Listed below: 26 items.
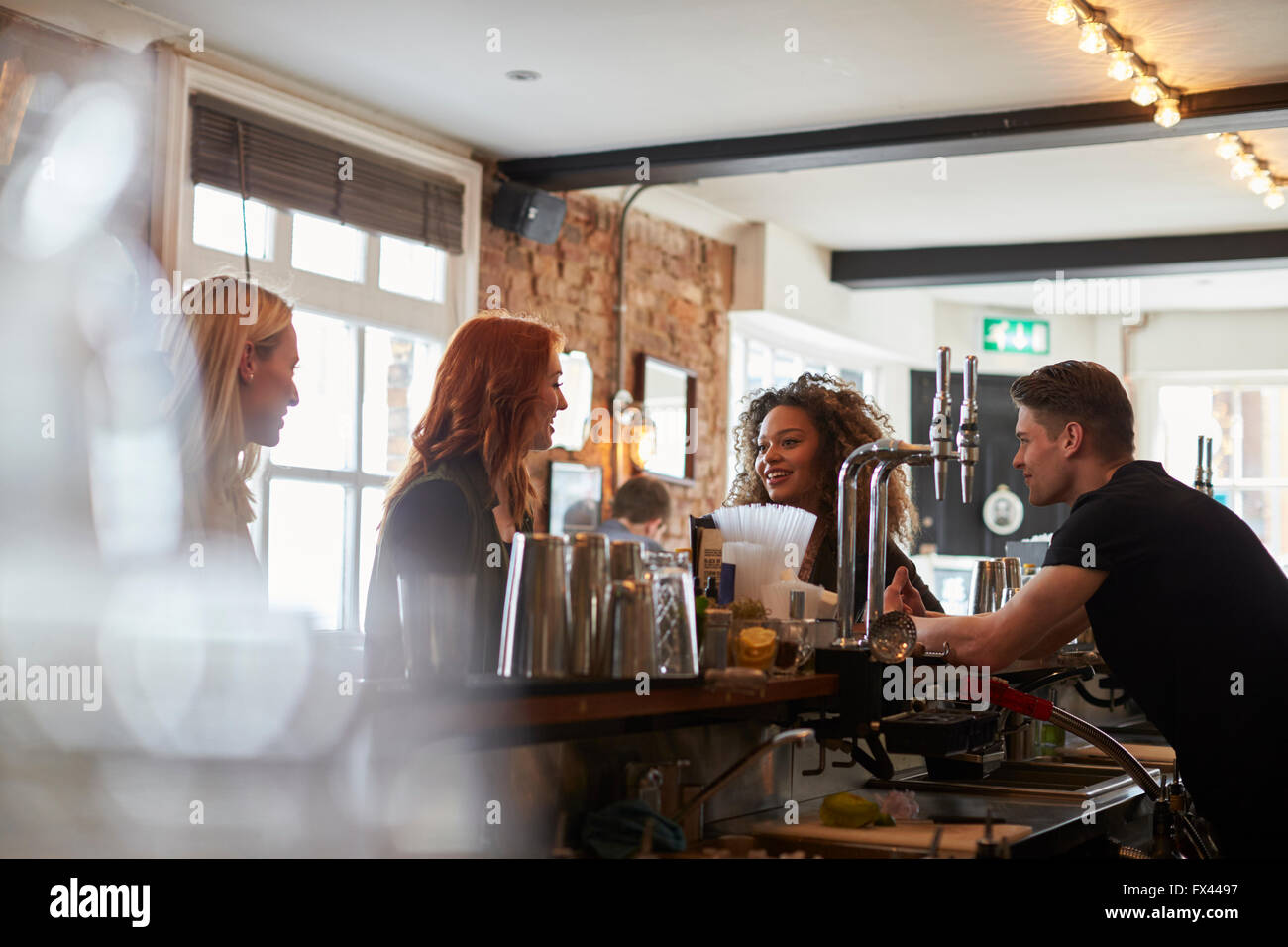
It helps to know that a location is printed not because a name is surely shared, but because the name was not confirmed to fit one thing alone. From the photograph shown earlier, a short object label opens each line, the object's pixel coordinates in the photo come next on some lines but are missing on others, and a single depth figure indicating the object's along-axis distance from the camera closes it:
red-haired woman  2.38
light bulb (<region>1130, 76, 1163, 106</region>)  4.85
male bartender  2.35
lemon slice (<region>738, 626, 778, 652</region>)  2.22
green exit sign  10.34
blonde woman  2.15
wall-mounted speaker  6.09
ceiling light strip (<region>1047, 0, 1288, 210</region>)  4.29
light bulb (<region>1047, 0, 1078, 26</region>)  4.21
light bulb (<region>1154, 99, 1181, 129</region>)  5.05
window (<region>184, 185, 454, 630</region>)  5.11
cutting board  2.02
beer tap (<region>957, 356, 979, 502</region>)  2.40
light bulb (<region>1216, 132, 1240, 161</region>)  5.95
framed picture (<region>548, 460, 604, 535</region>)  6.43
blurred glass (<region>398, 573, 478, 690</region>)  1.70
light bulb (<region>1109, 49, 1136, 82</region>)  4.62
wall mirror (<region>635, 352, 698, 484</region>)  7.06
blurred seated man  6.36
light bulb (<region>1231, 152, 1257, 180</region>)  6.18
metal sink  2.67
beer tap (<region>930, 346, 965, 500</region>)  2.38
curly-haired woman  3.54
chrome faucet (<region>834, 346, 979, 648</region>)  2.41
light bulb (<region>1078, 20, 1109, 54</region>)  4.39
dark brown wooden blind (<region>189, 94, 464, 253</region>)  4.79
